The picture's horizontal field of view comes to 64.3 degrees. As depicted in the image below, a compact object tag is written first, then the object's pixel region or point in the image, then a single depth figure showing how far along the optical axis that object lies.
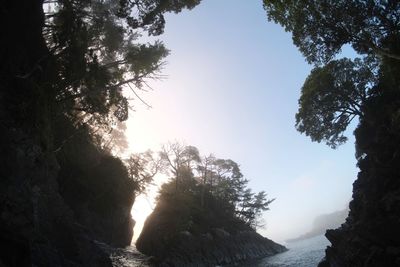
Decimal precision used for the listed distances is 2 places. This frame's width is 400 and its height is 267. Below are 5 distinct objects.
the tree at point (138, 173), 34.04
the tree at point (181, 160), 49.50
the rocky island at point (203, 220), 37.69
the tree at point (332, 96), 30.45
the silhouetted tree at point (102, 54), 15.20
